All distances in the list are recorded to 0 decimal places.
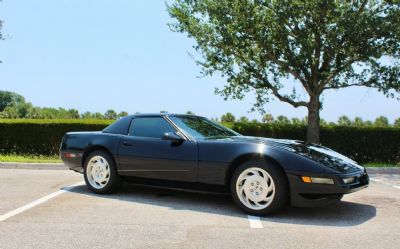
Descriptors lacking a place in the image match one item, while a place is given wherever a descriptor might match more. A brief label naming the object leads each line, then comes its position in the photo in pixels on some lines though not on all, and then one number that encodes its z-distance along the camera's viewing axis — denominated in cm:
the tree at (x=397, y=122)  1839
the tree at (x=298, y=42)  1398
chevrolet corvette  598
